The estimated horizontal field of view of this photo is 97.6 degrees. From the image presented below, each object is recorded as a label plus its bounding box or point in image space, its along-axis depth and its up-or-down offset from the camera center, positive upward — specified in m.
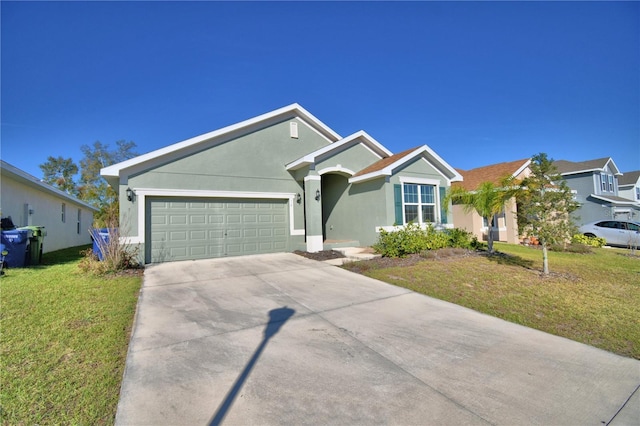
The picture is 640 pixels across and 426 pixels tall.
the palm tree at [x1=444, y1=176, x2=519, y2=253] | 9.24 +0.76
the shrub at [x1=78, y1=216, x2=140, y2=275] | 7.93 -0.88
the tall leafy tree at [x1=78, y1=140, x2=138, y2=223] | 29.39 +7.62
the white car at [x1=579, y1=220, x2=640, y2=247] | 15.15 -0.95
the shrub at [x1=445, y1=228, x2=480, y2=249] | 11.88 -0.92
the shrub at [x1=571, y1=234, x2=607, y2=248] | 15.42 -1.46
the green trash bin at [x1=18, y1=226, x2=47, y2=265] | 9.62 -0.51
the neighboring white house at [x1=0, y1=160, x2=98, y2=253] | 11.03 +1.12
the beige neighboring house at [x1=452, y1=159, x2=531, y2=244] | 16.11 +0.00
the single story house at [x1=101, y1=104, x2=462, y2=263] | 10.15 +1.43
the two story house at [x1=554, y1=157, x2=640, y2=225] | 22.64 +1.96
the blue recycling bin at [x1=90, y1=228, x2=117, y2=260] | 8.39 -0.37
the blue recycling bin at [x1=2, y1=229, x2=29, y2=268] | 8.80 -0.47
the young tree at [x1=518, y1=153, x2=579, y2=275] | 7.42 +0.29
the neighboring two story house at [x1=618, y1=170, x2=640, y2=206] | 28.60 +2.81
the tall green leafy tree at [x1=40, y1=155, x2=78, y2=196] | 33.56 +7.39
